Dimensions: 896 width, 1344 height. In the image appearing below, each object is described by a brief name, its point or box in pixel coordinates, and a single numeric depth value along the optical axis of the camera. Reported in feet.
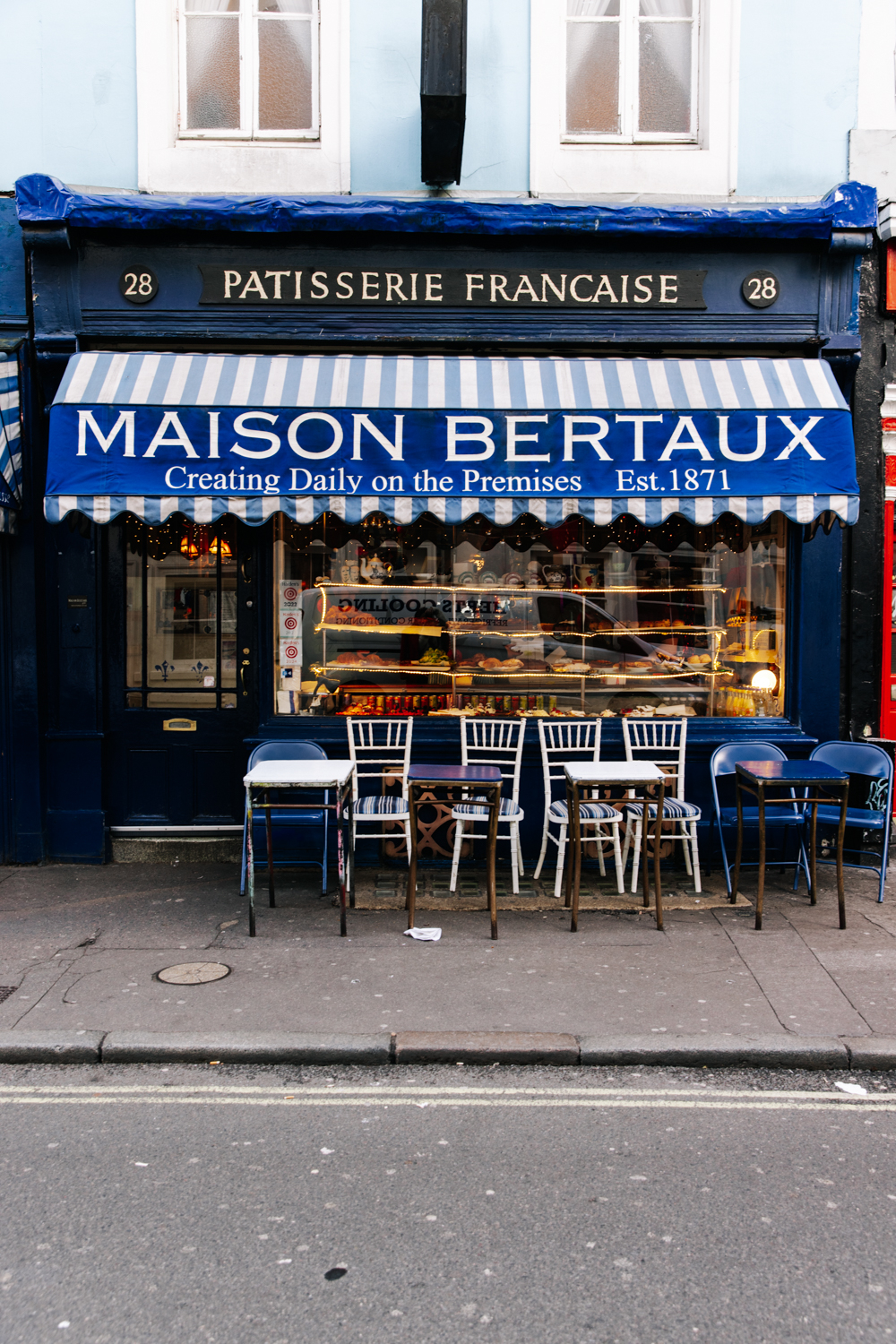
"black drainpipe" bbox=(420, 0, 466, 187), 23.48
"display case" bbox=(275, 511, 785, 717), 27.81
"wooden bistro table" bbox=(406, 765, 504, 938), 20.31
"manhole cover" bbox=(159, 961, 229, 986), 18.47
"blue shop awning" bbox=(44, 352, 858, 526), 21.88
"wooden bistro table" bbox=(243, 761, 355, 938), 20.56
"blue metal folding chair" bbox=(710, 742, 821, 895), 24.30
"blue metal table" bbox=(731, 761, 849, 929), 21.13
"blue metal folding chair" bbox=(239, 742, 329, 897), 23.52
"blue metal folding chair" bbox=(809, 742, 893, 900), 24.12
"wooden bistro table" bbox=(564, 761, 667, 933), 20.89
